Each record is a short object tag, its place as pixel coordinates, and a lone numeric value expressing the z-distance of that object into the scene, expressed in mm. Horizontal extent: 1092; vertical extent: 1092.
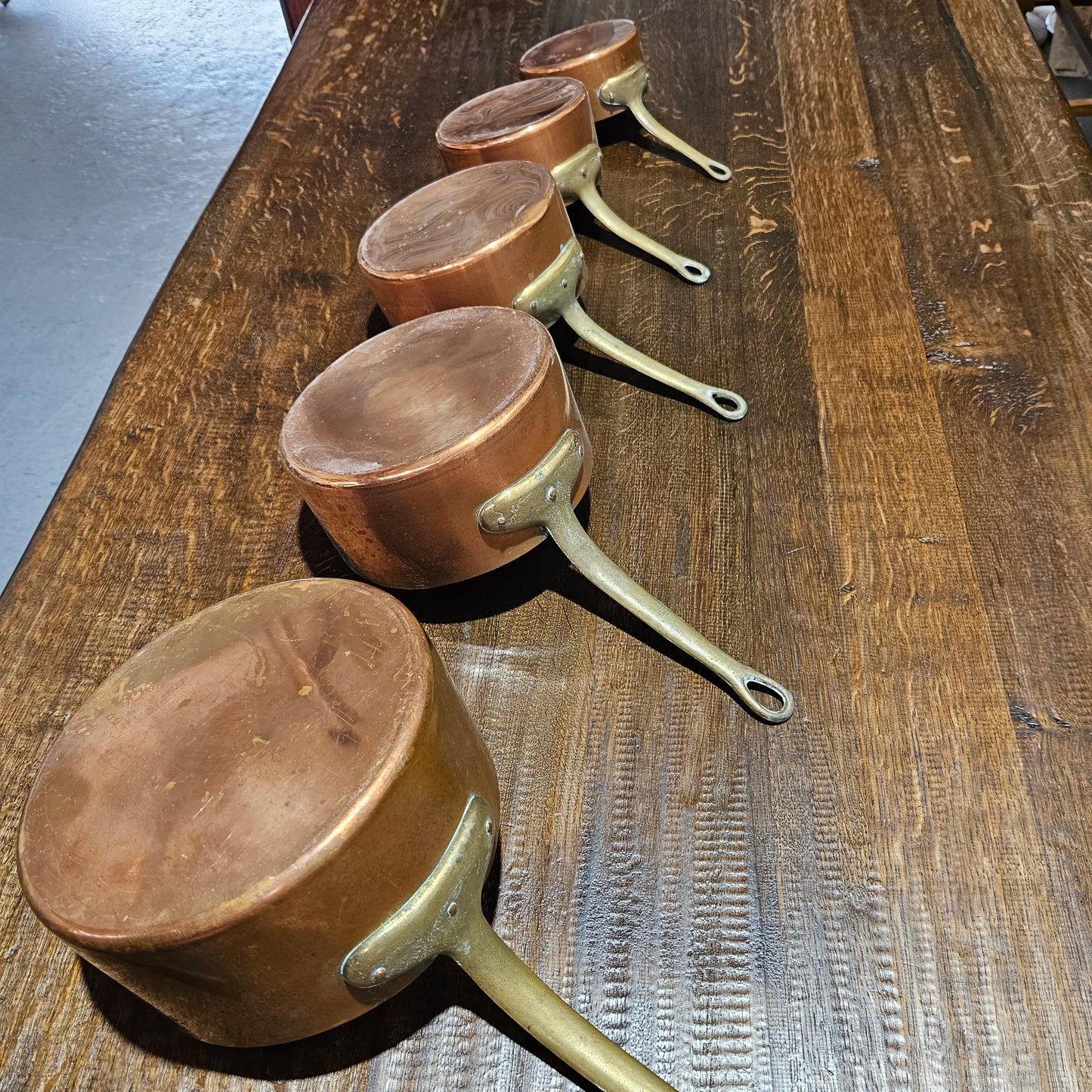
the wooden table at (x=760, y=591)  590
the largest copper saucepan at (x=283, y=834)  476
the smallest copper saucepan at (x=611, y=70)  1250
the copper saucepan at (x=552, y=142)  1072
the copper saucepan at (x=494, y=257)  878
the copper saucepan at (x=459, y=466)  685
